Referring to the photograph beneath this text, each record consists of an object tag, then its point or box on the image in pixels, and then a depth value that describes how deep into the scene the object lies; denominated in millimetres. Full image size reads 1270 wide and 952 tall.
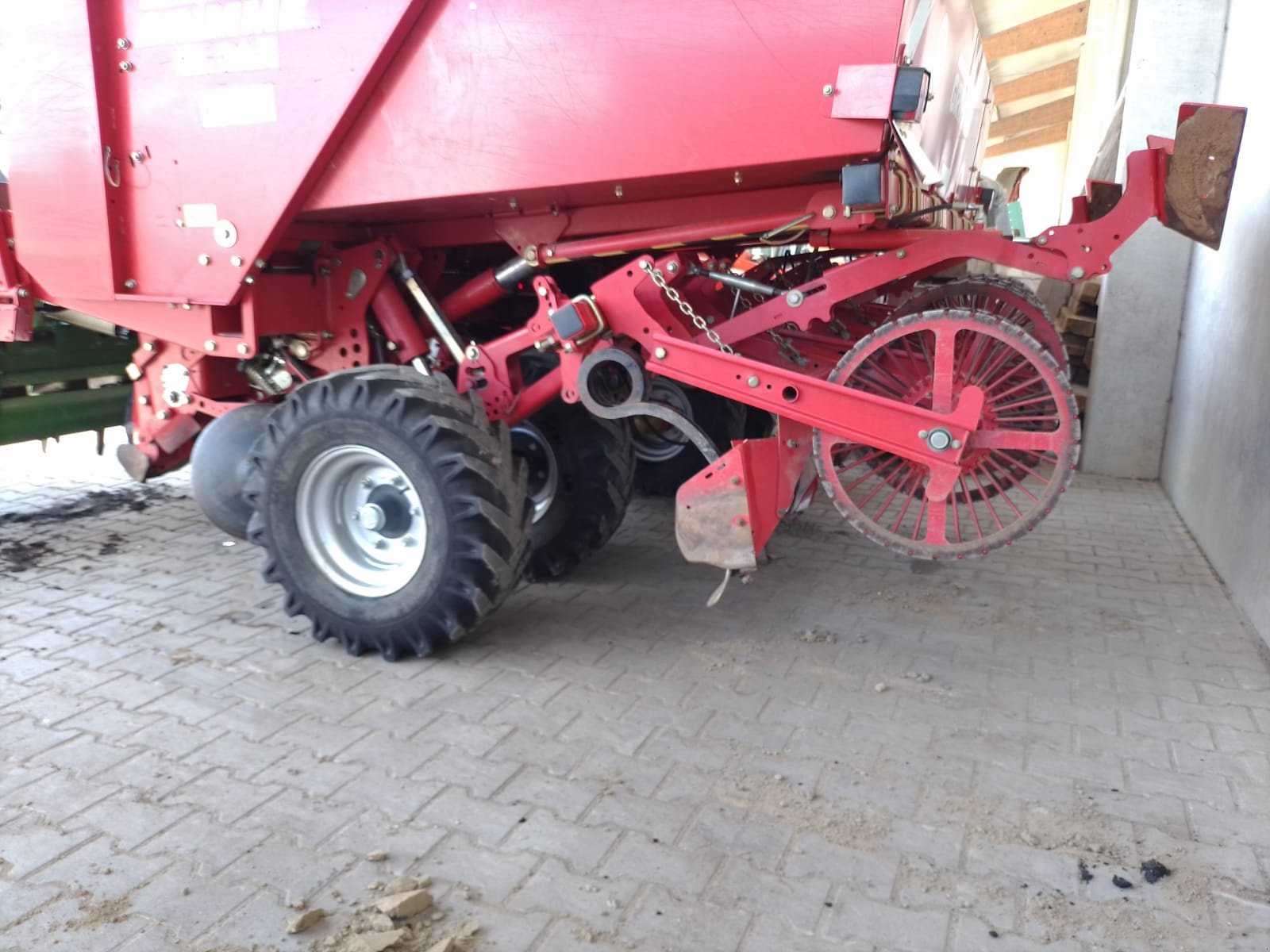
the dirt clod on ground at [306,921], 2062
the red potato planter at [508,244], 2965
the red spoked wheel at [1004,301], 3582
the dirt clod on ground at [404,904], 2105
